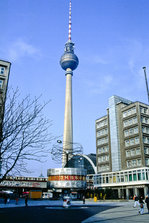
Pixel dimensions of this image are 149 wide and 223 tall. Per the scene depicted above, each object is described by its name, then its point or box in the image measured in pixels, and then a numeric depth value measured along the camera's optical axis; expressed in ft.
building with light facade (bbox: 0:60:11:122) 157.55
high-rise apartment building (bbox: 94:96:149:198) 179.71
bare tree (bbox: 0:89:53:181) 38.77
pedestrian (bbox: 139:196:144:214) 61.62
